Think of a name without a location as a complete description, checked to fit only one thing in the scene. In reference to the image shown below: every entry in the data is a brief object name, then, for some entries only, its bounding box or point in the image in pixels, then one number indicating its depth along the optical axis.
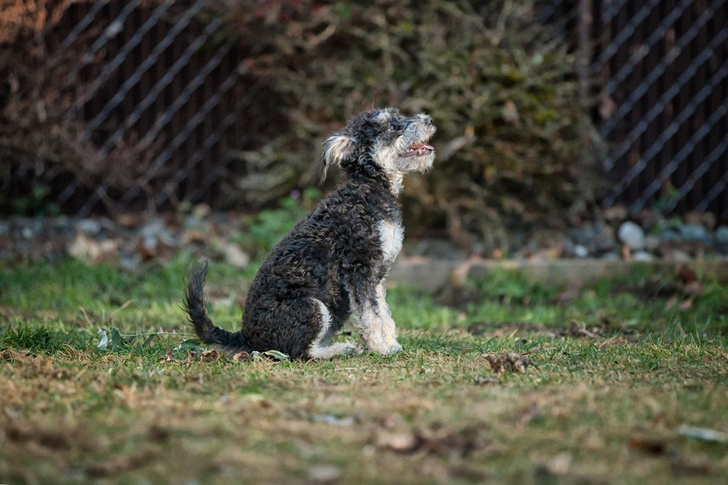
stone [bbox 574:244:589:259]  15.63
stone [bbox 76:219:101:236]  16.81
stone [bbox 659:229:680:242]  15.95
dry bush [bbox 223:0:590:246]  16.22
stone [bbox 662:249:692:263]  14.61
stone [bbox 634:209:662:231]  16.67
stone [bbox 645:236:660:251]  15.59
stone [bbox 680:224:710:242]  16.12
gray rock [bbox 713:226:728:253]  15.86
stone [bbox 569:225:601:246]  16.47
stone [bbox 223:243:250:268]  15.30
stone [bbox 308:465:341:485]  4.65
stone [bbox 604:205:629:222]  16.86
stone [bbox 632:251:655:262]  14.74
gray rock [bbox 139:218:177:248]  16.29
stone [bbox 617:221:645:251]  15.65
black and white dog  8.64
